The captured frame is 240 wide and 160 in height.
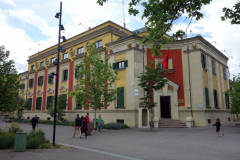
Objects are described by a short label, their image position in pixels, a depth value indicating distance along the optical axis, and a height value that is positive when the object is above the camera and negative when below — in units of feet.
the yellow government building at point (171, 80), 70.03 +9.97
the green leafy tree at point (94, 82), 60.39 +7.62
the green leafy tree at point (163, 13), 21.36 +10.98
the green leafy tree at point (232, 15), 24.43 +11.82
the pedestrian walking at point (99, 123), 53.62 -4.95
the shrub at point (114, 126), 62.13 -6.83
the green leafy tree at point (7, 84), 44.96 +5.40
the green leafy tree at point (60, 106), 86.48 -0.11
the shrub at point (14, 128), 40.55 -4.79
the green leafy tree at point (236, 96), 62.93 +3.04
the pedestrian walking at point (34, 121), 53.88 -4.35
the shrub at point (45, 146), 29.94 -6.39
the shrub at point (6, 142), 28.91 -5.53
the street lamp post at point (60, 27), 36.09 +15.39
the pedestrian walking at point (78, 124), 44.18 -4.29
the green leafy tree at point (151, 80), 55.83 +7.58
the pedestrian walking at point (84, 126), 44.52 -4.95
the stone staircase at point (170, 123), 66.84 -6.42
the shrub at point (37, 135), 32.96 -5.19
